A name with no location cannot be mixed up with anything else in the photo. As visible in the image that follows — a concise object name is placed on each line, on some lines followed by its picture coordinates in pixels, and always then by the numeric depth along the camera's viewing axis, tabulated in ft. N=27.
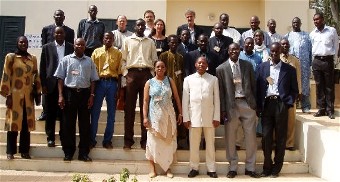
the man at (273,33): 25.35
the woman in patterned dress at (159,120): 19.24
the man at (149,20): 23.41
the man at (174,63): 20.66
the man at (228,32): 24.57
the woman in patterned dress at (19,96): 20.04
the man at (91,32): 23.56
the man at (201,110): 19.27
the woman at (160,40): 21.48
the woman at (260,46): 22.62
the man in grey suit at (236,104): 19.62
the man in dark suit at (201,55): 20.71
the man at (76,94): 19.80
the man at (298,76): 21.67
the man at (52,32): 22.48
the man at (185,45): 21.57
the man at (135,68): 20.49
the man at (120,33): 23.32
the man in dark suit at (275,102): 19.65
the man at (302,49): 25.72
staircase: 20.18
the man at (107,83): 20.70
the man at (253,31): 24.52
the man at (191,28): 23.48
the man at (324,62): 24.89
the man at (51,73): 20.94
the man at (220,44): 21.75
